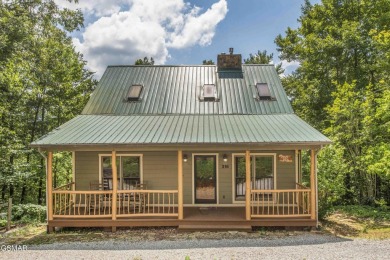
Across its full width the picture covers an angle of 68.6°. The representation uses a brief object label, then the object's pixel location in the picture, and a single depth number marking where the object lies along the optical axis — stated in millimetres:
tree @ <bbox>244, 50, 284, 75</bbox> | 25594
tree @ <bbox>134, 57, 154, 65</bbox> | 27889
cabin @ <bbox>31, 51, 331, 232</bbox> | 8961
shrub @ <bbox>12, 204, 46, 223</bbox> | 11305
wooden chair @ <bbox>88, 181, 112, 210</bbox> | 10597
